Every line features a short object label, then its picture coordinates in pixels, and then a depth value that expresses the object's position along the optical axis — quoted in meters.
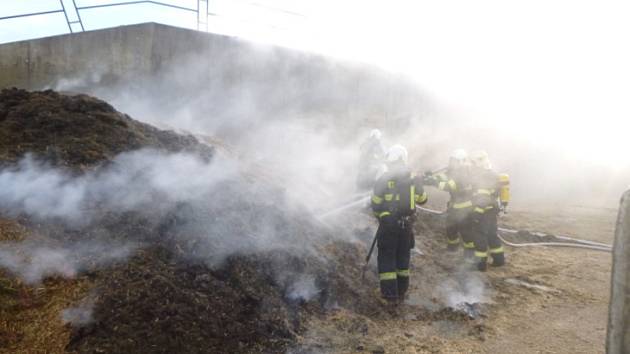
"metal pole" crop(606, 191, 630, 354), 2.16
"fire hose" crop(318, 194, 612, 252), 7.71
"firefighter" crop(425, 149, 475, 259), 7.06
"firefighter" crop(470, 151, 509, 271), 6.82
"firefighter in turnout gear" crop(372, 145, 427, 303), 5.46
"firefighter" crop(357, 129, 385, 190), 9.98
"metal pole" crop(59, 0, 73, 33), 11.09
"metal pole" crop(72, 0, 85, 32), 11.16
